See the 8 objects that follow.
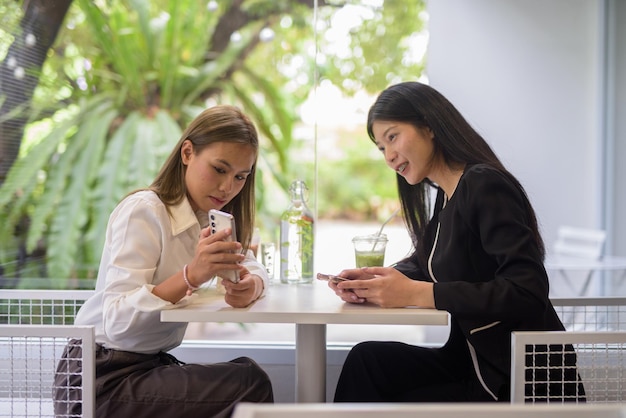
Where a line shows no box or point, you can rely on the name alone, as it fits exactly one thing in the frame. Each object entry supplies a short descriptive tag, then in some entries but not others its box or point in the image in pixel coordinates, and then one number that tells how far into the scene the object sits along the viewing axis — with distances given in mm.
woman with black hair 1544
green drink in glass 2033
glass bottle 2215
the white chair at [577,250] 3027
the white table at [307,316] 1489
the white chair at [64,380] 1455
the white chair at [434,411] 749
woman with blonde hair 1552
